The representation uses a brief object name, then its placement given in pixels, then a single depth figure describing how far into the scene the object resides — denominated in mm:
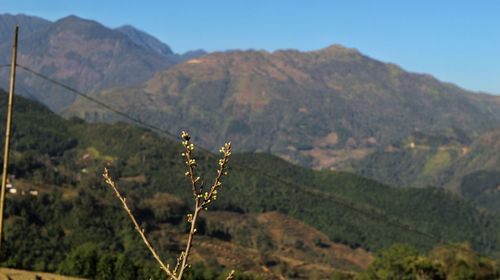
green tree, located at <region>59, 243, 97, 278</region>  141375
